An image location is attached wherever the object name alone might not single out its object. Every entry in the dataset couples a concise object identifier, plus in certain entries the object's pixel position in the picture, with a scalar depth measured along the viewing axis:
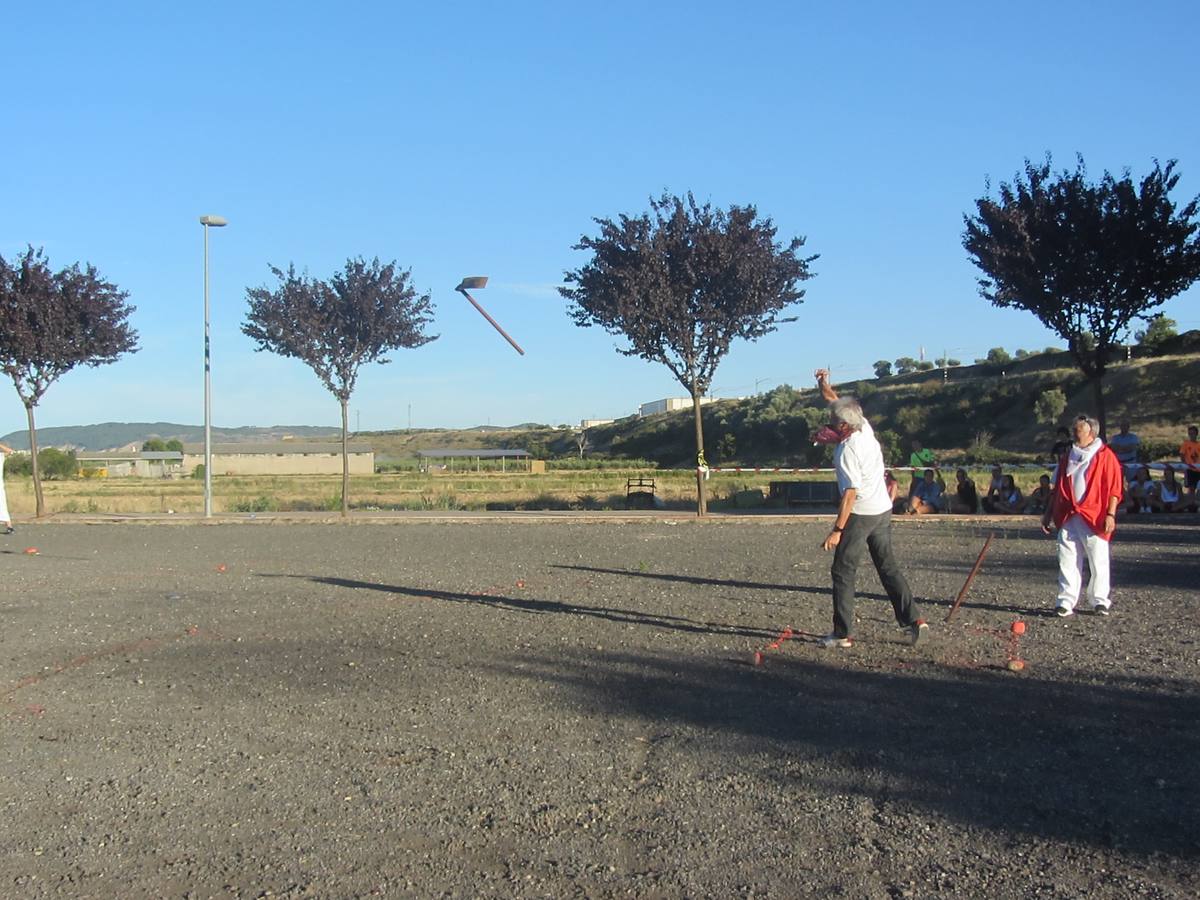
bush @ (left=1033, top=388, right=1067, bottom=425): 52.62
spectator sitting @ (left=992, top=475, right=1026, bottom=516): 21.05
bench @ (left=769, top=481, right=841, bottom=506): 26.89
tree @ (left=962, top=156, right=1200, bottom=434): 20.69
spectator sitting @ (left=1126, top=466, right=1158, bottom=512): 20.22
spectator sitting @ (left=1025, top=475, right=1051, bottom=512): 19.83
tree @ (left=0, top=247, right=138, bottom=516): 24.30
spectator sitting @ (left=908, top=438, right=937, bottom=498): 20.70
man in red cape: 8.99
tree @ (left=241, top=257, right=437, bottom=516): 25.08
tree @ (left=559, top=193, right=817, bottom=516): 22.77
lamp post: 25.09
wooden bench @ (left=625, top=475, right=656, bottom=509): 29.25
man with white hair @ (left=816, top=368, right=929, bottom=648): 7.59
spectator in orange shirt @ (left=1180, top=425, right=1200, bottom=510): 19.23
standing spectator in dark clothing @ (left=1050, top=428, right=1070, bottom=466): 11.76
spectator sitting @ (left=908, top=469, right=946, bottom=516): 21.17
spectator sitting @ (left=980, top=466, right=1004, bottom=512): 21.28
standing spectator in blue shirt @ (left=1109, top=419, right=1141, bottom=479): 19.50
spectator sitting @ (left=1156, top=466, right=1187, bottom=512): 19.73
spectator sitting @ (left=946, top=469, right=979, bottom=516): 21.22
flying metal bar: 17.91
